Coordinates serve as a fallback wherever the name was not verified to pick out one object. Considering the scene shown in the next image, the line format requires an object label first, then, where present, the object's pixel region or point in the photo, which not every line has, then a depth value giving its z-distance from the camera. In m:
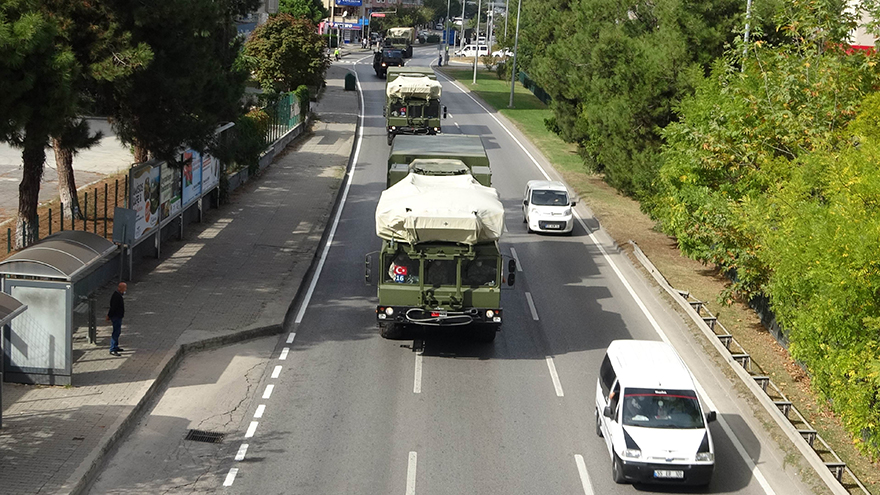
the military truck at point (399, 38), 103.69
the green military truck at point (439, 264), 20.14
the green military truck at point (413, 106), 47.56
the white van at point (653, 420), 15.12
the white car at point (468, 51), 125.88
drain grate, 16.47
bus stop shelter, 17.27
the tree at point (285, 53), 53.19
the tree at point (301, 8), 91.14
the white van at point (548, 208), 33.25
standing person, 19.16
